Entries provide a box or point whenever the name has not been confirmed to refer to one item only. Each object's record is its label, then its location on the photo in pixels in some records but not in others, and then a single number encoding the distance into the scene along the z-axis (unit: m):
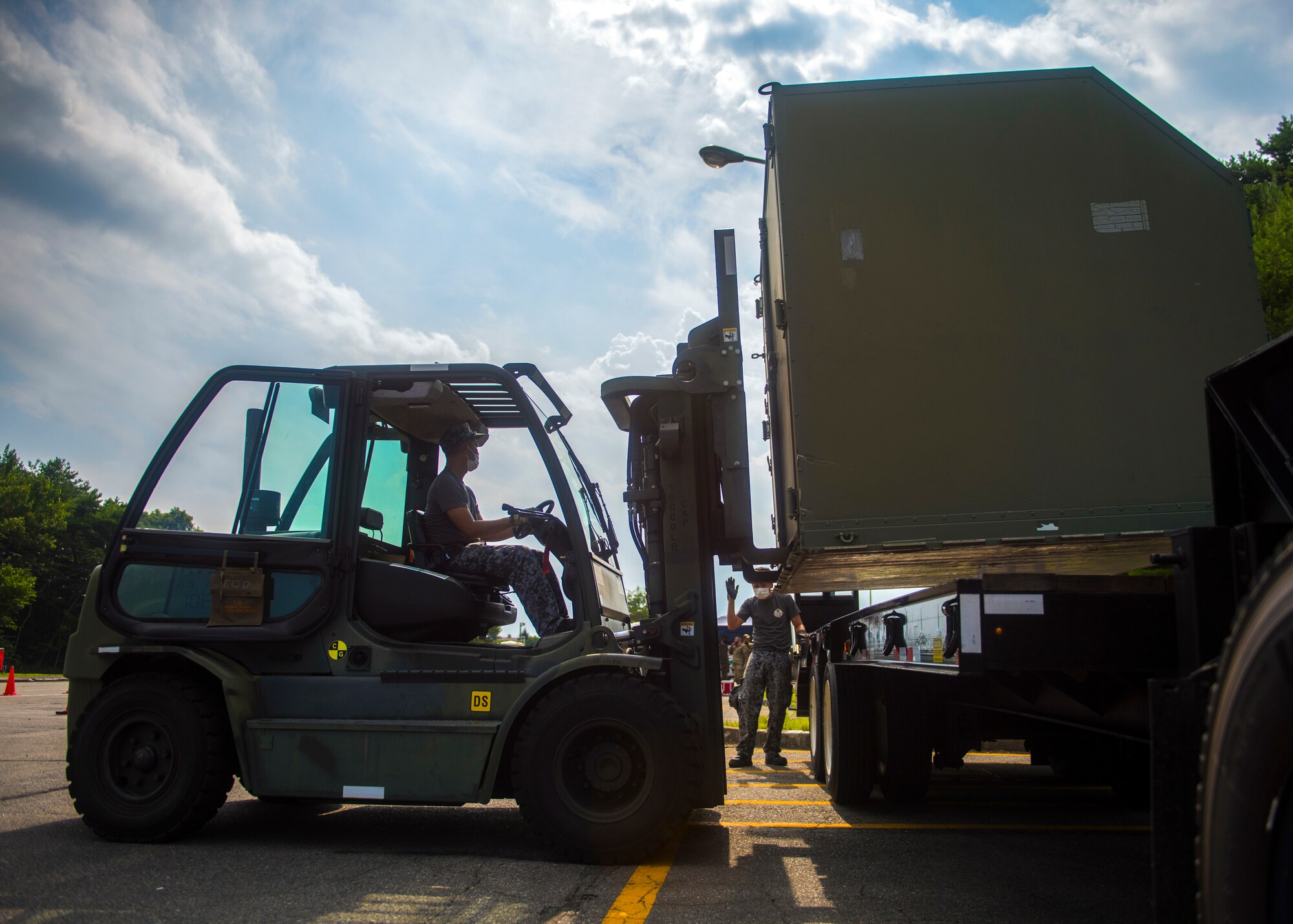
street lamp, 6.23
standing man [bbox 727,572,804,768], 8.78
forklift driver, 5.22
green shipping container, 4.45
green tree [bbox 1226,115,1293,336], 17.27
